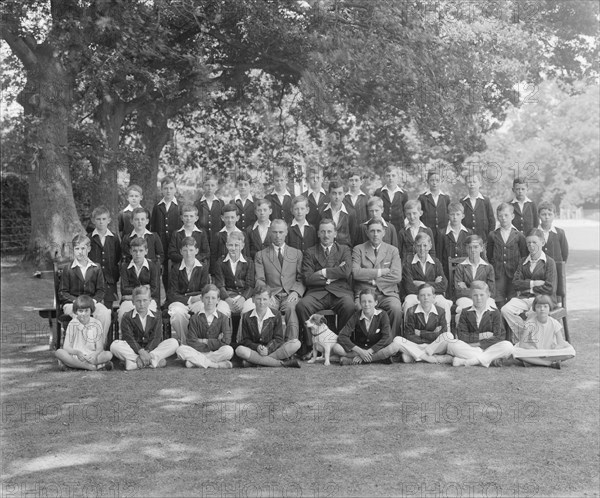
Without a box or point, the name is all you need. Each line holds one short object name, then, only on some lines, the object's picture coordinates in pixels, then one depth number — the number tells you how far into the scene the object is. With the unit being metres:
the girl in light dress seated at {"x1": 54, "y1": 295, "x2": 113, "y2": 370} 7.64
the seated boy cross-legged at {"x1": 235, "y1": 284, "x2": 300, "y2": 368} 7.77
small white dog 7.95
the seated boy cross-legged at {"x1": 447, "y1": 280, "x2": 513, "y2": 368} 7.73
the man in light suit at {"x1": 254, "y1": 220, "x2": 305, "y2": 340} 8.55
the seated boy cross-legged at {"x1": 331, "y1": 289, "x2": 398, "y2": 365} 7.86
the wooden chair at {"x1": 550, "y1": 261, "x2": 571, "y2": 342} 8.43
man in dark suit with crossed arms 8.24
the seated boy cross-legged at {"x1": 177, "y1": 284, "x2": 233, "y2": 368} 7.76
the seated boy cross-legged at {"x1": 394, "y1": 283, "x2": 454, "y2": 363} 7.88
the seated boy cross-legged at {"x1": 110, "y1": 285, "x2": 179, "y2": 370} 7.69
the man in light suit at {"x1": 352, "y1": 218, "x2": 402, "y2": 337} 8.42
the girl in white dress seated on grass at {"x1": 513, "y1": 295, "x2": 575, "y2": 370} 7.70
